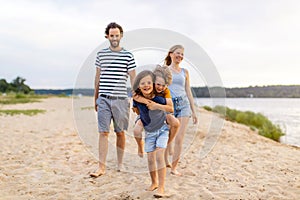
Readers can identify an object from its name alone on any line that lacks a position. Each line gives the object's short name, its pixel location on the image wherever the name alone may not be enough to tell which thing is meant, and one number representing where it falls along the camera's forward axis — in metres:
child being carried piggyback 3.61
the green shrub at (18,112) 15.81
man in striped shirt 4.44
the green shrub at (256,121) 12.45
